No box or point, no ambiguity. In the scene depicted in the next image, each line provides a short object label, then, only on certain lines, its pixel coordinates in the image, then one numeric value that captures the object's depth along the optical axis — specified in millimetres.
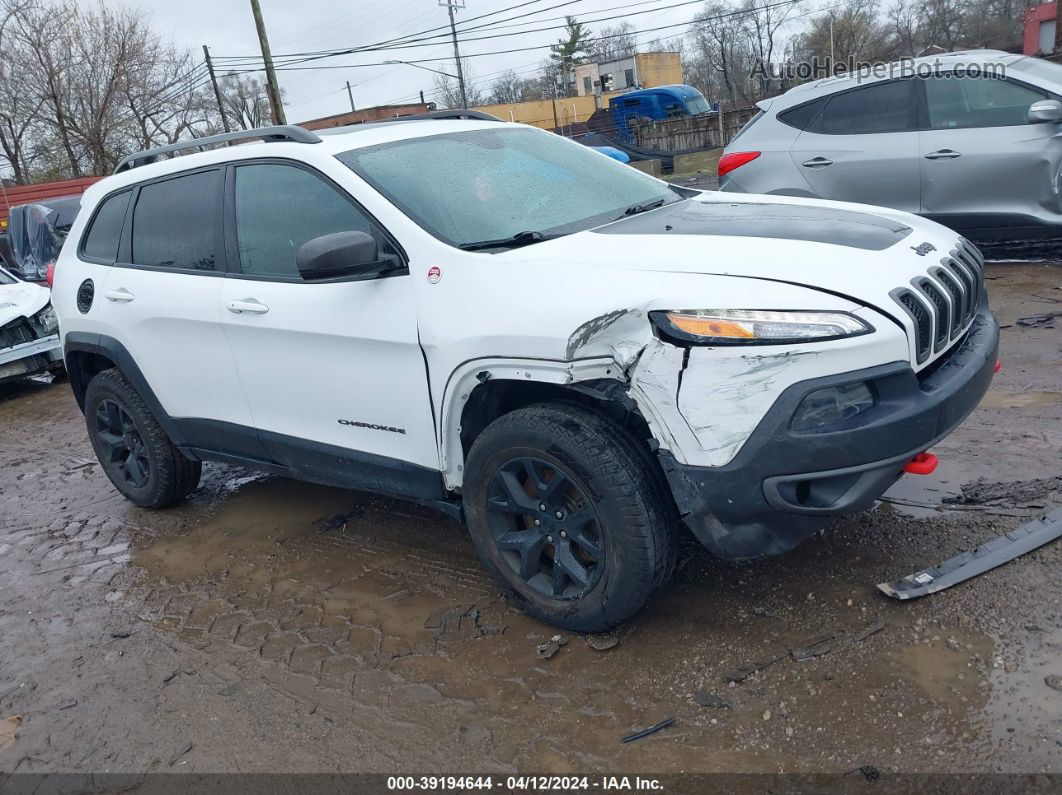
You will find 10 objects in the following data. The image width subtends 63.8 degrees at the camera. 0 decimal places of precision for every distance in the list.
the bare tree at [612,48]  61359
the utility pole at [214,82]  36388
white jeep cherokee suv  2508
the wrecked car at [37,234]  12336
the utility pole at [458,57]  43400
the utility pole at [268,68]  24500
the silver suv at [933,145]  6500
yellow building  42094
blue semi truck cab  33719
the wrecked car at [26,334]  8406
